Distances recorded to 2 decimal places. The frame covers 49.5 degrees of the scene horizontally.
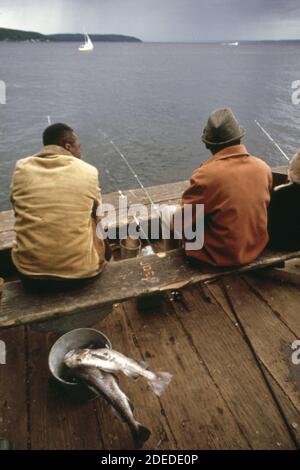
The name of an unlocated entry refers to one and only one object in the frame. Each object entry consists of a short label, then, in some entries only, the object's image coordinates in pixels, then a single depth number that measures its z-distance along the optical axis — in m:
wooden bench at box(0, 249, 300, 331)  2.46
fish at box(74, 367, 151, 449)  2.03
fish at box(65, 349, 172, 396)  2.20
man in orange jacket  2.56
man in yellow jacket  2.34
